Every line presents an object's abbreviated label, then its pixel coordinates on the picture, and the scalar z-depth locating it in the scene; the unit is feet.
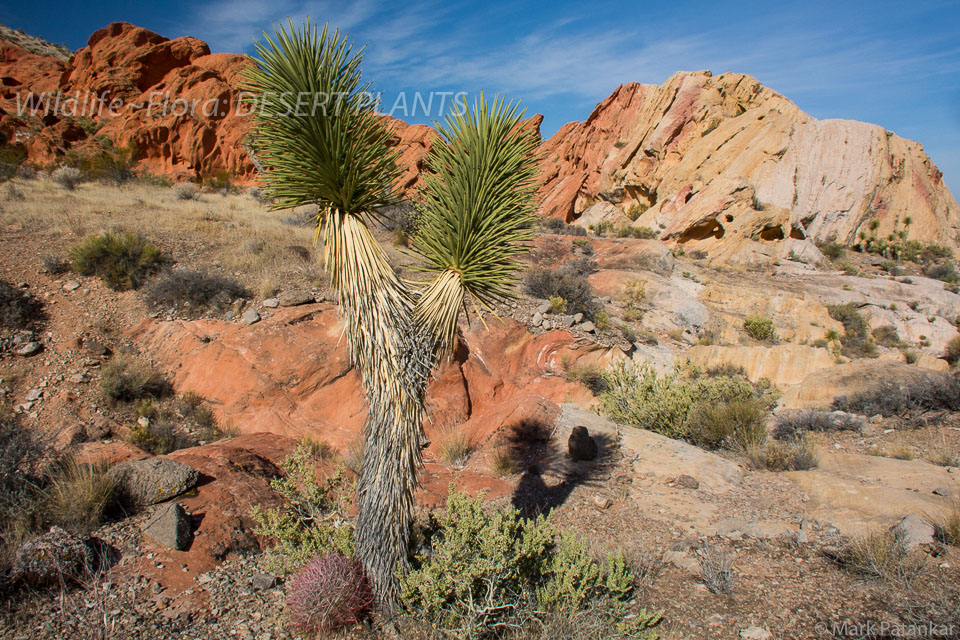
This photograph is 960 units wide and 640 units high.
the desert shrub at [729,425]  23.77
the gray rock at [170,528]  14.10
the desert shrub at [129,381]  25.52
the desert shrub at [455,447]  24.89
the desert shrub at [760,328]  48.14
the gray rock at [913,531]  13.79
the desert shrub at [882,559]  12.41
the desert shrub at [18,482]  12.73
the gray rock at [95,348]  27.89
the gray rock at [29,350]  26.06
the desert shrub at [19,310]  27.12
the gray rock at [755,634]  11.36
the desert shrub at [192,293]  31.53
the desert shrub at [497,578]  10.93
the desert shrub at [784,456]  21.07
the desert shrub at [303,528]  13.21
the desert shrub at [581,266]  51.08
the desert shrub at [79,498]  13.96
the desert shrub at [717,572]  13.19
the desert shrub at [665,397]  26.35
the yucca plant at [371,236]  11.34
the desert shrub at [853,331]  47.67
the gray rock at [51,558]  11.46
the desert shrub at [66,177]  55.22
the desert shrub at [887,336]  50.55
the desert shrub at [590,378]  33.06
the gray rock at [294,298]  32.08
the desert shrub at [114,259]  32.37
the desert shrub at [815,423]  26.32
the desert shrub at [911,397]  26.58
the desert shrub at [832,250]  80.59
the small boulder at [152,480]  15.76
